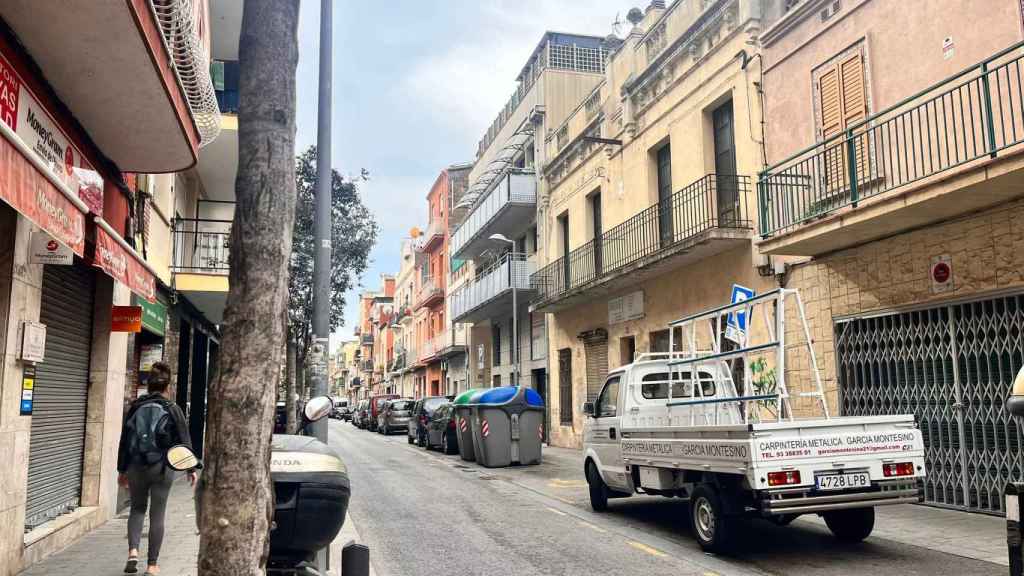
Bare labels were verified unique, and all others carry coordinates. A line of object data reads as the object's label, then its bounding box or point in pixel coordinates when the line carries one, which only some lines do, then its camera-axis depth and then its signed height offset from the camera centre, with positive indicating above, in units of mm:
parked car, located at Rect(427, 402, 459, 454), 23000 -820
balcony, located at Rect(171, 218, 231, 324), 15945 +2818
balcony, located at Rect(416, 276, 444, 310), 47281 +6423
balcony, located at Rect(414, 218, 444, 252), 47531 +9660
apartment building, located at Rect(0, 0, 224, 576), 6398 +1450
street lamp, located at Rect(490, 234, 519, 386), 25812 +2105
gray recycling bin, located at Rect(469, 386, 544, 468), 18656 -646
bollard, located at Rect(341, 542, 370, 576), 3572 -678
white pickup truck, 7375 -606
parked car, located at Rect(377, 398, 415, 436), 35438 -597
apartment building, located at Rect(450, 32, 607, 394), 28125 +6911
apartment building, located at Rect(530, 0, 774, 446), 15850 +4873
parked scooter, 4508 -562
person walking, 6668 -439
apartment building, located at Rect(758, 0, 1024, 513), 9930 +2324
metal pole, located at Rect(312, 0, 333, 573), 8180 +1768
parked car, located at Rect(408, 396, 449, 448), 25547 -459
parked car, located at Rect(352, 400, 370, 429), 44394 -727
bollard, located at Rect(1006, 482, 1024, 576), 5402 -886
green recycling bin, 20109 -550
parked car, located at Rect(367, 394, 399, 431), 39712 -277
